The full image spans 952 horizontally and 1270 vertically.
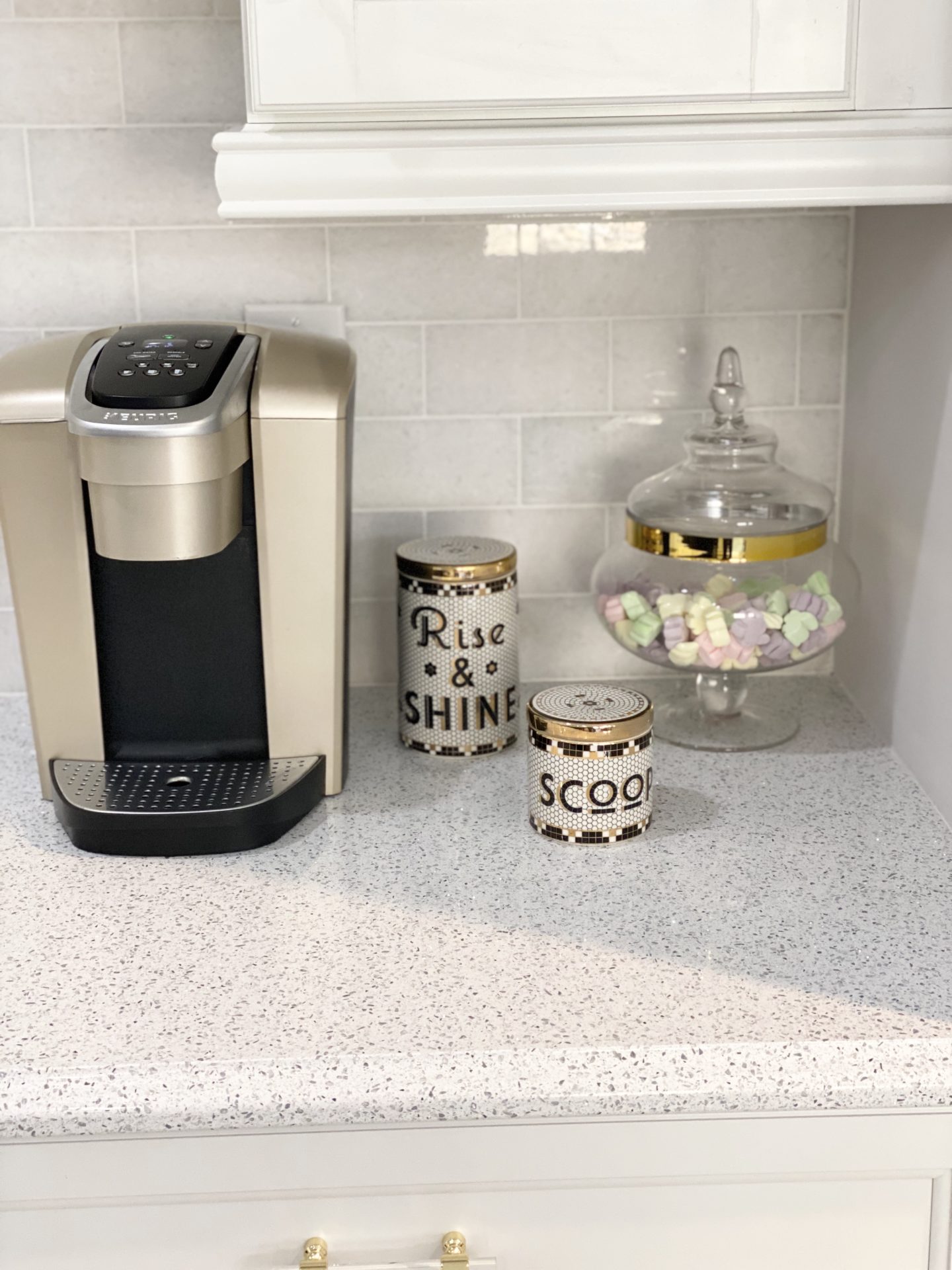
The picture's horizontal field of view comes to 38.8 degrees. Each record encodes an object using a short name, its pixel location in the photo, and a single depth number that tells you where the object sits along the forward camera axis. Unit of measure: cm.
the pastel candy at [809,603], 113
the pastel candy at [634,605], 115
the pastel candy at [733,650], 112
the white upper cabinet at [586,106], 92
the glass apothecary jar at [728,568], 112
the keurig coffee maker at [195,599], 98
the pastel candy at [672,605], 113
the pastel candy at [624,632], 115
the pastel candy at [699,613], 112
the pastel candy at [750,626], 111
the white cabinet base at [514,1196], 78
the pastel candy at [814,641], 113
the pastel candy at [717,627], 111
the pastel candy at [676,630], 112
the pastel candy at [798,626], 112
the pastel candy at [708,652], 112
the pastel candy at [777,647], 112
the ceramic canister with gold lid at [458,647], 114
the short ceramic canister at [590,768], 99
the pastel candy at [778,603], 112
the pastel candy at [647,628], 113
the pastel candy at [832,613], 114
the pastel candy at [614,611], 117
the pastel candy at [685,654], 112
